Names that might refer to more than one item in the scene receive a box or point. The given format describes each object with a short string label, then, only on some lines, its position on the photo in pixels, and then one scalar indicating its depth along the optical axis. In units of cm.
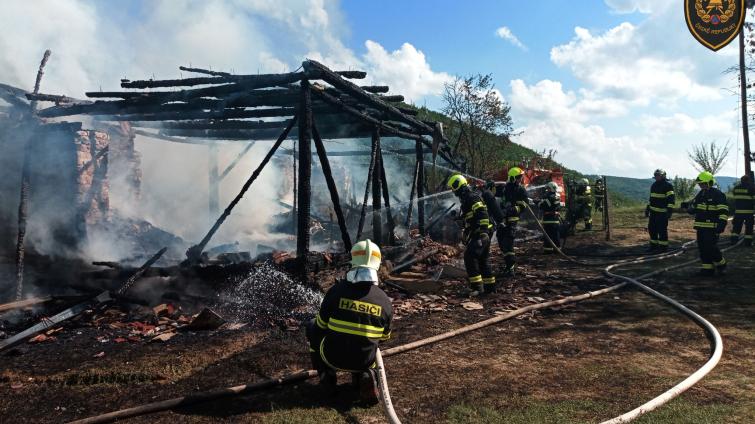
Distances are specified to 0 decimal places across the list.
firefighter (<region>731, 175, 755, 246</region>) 1153
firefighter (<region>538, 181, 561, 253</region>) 1122
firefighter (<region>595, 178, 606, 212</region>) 1620
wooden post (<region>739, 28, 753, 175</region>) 1480
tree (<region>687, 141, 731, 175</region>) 2453
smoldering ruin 632
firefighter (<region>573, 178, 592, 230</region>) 1448
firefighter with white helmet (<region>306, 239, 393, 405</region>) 359
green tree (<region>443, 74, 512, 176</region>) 2030
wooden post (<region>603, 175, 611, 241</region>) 1308
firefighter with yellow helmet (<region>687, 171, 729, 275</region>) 837
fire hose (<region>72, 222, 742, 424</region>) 329
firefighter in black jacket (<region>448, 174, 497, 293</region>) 757
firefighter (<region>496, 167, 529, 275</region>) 909
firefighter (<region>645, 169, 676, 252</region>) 1074
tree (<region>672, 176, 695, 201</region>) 2350
